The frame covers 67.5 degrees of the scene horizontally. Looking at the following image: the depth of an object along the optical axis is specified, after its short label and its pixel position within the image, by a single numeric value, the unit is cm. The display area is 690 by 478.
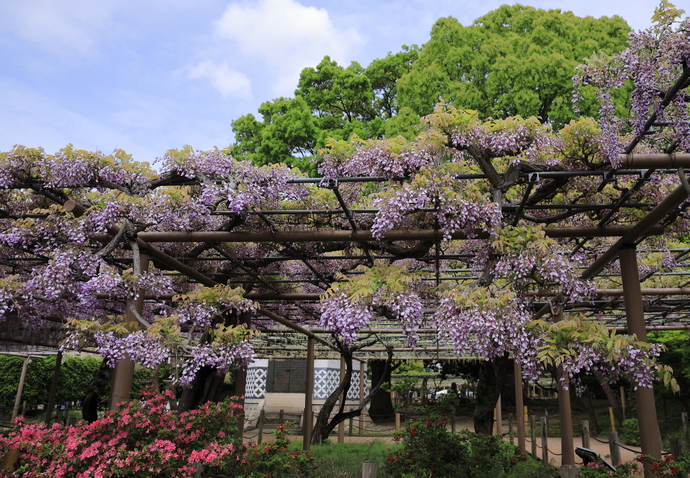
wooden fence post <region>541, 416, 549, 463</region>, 864
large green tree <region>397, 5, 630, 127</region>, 1267
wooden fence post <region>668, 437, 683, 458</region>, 866
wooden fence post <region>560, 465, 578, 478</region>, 436
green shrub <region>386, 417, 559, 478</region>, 624
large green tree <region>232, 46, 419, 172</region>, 1628
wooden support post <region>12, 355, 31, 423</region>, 1255
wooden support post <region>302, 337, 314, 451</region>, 1090
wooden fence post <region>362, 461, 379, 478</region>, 436
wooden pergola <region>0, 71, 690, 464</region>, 517
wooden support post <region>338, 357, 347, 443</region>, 1430
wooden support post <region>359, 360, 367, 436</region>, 1767
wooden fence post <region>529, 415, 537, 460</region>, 1097
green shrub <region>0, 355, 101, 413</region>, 1434
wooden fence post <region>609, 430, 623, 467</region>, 850
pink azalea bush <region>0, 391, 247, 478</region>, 453
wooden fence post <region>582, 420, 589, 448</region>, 1062
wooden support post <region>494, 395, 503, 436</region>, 1431
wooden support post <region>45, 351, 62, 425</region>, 1122
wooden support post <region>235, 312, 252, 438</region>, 896
